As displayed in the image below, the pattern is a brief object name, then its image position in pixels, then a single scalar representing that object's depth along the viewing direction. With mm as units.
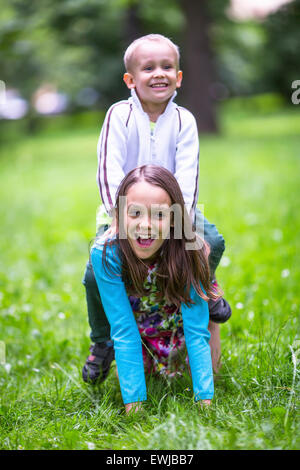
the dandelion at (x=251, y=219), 5569
